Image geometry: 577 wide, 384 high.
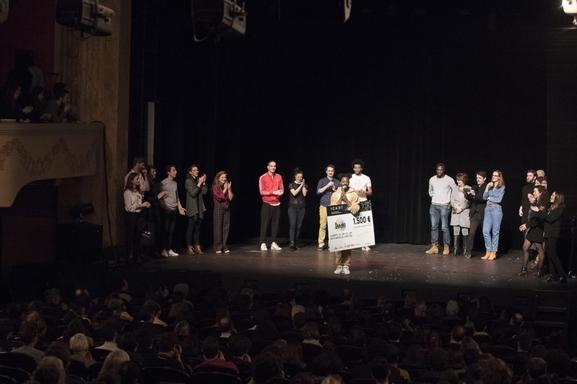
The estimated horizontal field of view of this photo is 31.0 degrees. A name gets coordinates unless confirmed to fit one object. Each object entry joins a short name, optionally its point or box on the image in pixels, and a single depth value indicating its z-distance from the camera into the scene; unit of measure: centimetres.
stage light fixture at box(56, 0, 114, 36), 1498
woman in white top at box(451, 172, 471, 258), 1892
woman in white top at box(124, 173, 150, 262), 1745
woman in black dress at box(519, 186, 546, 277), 1655
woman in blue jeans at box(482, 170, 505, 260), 1845
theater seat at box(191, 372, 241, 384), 824
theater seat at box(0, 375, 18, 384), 839
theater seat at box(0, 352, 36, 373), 897
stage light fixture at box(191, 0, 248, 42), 1449
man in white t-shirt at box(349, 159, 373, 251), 1937
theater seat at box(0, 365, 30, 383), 862
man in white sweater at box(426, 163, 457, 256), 1947
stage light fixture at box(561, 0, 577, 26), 1530
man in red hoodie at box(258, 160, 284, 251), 1964
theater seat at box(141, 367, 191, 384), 857
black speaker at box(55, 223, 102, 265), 1644
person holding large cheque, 1688
